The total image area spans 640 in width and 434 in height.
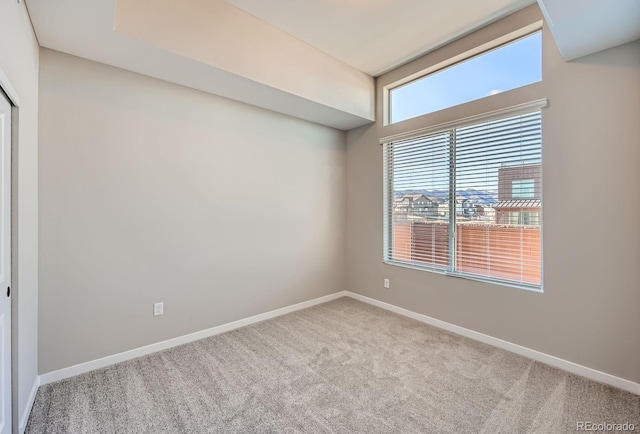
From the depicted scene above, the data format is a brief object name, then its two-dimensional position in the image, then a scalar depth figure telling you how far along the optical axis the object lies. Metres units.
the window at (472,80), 2.58
